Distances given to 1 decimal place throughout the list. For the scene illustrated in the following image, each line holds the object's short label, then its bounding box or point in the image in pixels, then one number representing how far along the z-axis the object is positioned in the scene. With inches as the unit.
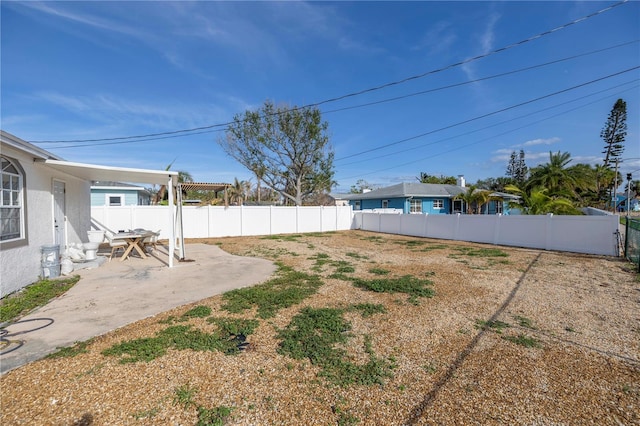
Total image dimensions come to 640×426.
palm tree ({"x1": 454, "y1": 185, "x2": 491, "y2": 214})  669.3
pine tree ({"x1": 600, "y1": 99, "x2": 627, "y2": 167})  1348.9
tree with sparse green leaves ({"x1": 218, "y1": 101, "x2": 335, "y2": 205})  920.9
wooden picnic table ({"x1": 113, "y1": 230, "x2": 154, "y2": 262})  323.9
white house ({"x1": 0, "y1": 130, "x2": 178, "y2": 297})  195.3
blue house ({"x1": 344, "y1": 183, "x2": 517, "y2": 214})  963.3
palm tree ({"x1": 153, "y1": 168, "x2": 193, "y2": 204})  747.4
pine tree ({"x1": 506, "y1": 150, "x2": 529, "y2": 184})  1979.7
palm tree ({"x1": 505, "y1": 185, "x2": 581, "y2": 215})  505.4
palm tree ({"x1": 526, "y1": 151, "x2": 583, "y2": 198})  878.4
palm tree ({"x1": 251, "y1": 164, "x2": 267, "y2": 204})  956.6
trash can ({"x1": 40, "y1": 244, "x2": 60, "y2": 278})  236.2
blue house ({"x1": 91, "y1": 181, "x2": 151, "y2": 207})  662.5
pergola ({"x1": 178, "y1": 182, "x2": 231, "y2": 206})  375.9
